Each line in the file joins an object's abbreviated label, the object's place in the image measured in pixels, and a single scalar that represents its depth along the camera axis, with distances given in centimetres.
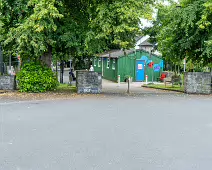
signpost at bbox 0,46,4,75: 2261
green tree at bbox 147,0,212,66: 1908
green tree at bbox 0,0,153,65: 1661
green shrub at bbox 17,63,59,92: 1891
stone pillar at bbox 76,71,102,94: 1964
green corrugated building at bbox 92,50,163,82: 3725
